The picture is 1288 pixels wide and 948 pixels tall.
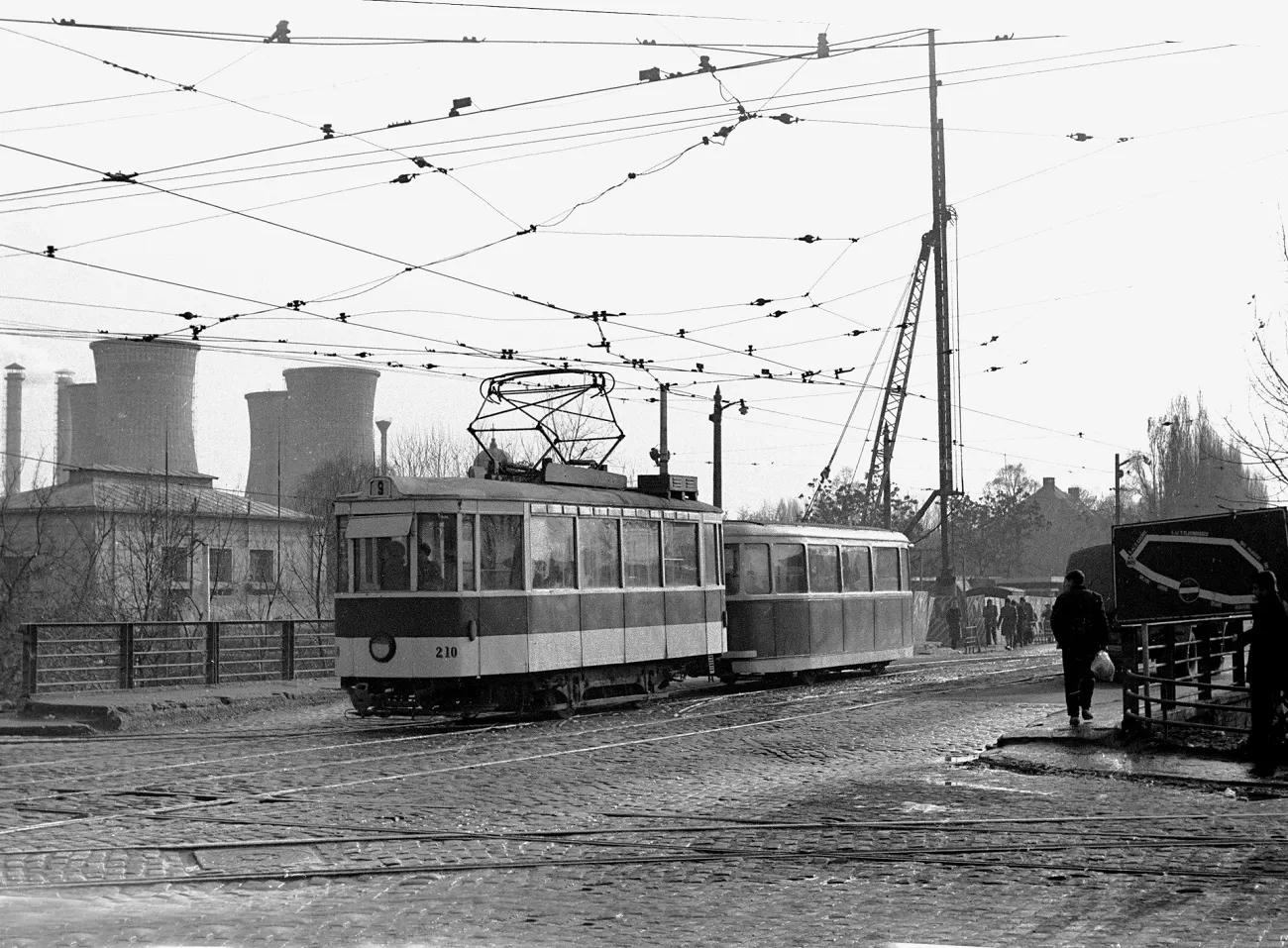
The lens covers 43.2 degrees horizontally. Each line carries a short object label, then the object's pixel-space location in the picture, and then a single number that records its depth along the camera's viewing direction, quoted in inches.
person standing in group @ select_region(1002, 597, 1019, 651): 1818.4
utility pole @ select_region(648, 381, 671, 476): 1067.4
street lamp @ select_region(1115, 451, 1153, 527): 2613.2
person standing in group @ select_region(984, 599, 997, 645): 1905.8
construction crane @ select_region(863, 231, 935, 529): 1631.4
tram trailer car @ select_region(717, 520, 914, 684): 1005.2
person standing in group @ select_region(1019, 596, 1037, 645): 1913.1
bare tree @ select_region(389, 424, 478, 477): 2256.4
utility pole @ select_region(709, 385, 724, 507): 1421.0
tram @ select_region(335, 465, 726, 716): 729.0
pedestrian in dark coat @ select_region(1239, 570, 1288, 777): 512.1
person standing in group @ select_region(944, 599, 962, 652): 1737.2
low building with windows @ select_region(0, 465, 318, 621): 1592.0
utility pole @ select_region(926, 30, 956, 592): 1440.7
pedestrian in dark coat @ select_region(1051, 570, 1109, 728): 658.2
